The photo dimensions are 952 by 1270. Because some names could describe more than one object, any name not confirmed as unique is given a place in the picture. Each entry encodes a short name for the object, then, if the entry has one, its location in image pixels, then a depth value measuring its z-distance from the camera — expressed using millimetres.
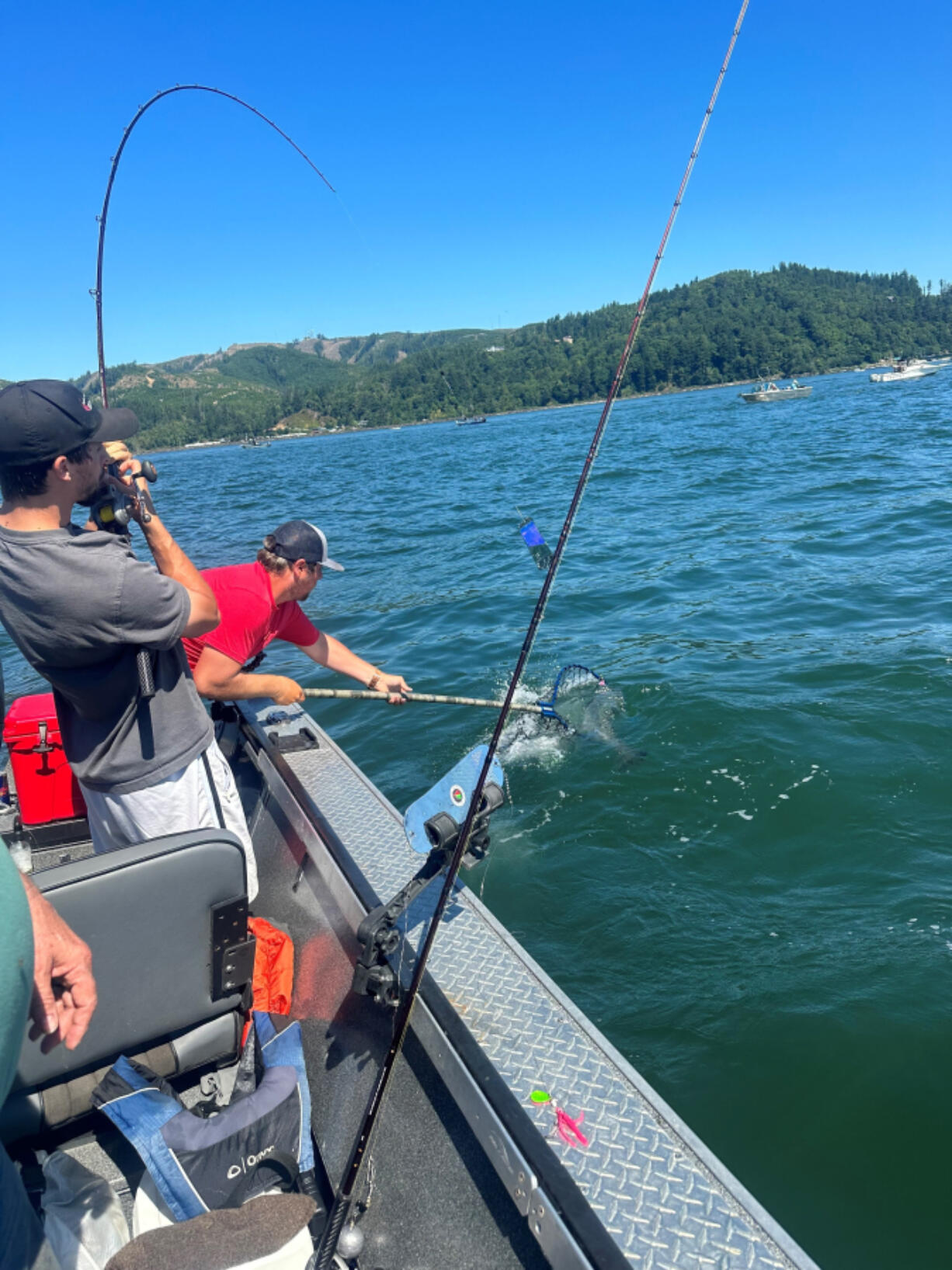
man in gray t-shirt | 2152
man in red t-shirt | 3582
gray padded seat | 2078
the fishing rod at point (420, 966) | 1950
